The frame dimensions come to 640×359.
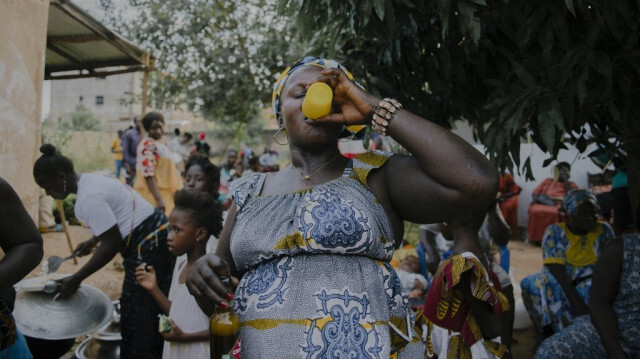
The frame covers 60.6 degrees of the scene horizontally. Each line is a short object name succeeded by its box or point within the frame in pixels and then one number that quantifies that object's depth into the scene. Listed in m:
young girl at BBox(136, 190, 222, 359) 2.92
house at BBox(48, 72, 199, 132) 33.53
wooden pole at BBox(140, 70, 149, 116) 7.54
